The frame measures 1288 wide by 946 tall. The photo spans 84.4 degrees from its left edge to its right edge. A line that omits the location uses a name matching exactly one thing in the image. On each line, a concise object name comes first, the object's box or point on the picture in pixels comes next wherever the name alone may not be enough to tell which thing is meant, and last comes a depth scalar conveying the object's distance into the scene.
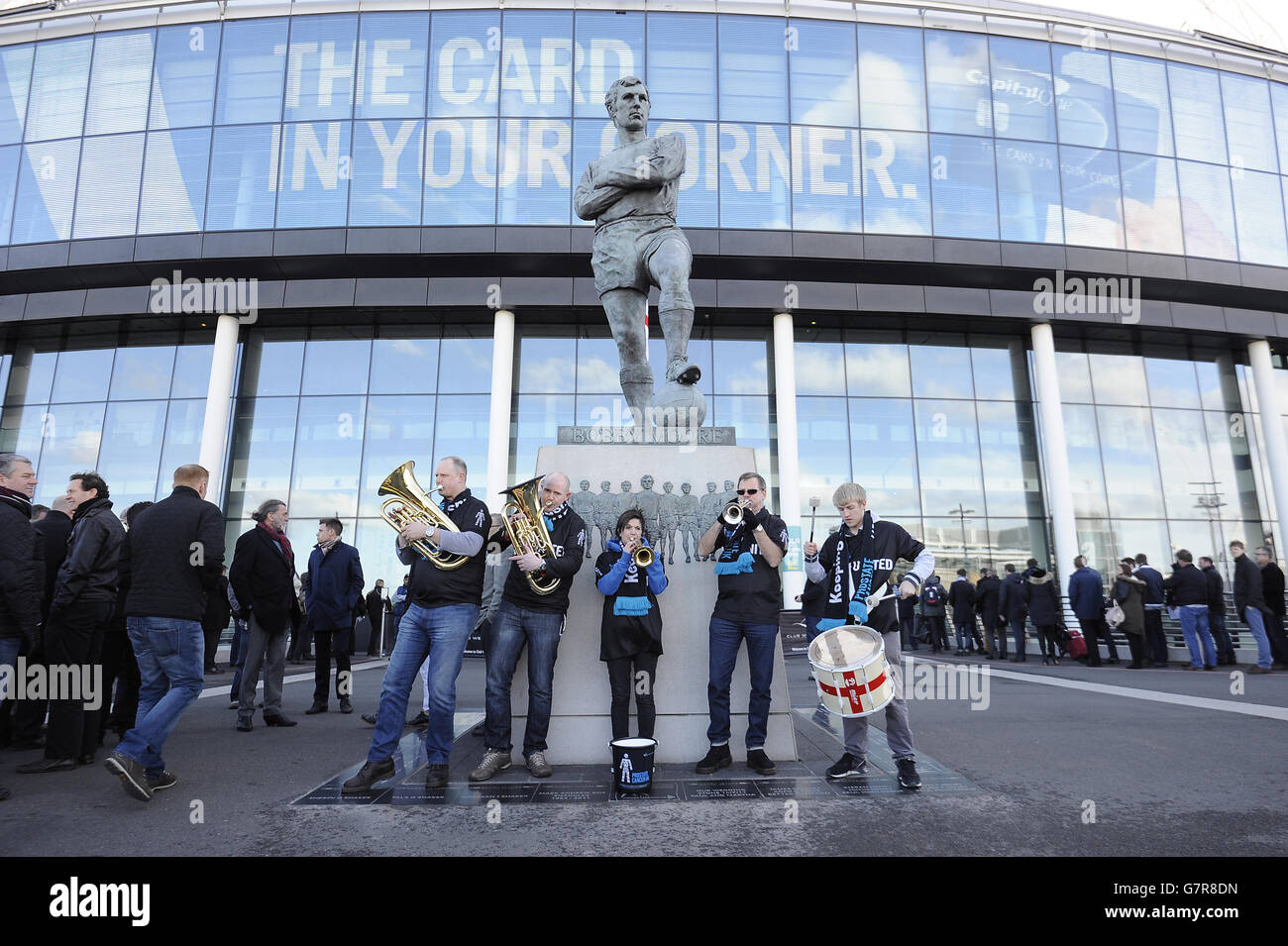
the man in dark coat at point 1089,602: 12.76
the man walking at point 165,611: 4.51
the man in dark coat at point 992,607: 15.23
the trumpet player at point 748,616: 5.02
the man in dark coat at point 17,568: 4.54
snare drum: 4.28
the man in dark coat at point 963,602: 16.86
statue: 6.08
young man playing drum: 4.73
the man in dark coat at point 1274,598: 11.13
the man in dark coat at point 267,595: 7.11
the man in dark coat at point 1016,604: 14.29
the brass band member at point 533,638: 4.98
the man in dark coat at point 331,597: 7.91
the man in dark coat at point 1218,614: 11.58
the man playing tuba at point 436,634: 4.65
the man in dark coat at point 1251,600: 10.76
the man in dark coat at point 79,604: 5.21
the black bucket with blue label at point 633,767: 4.37
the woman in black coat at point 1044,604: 13.47
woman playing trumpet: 4.97
